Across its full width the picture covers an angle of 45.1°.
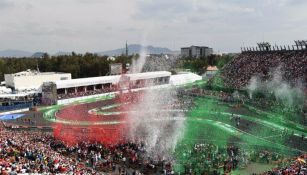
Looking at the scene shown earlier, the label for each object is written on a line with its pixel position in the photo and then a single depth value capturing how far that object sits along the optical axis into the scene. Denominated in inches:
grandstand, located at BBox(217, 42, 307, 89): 2290.8
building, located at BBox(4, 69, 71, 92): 2989.7
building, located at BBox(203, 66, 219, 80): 3681.1
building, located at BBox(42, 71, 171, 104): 2543.3
